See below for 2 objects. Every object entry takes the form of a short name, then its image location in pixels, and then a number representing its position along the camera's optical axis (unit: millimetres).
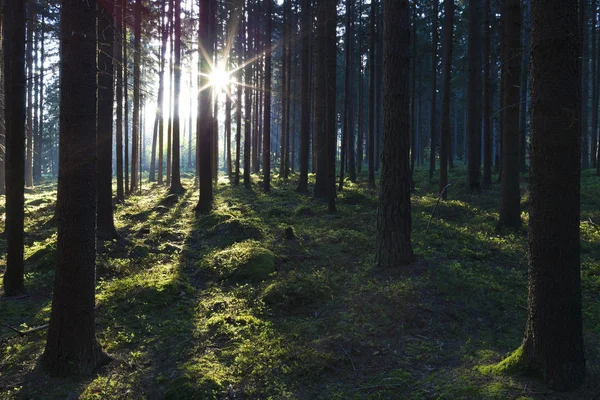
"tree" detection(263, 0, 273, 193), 19875
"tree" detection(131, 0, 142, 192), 15325
